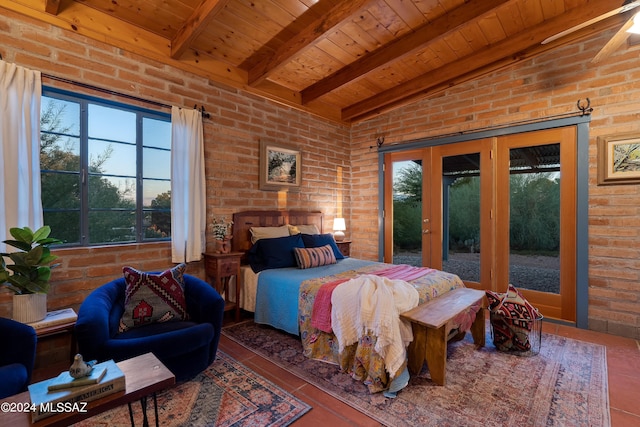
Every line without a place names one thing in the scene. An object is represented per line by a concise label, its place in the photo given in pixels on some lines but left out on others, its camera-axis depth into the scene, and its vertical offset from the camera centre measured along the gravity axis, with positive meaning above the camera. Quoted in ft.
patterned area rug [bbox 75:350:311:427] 5.87 -4.08
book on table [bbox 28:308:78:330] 6.89 -2.57
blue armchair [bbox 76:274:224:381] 5.92 -2.65
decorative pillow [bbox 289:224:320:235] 13.65 -0.82
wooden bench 7.04 -2.93
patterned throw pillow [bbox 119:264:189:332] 7.21 -2.17
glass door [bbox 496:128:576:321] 11.47 -0.27
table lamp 16.34 -0.83
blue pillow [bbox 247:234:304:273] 11.18 -1.61
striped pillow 11.28 -1.73
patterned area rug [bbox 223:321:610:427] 6.08 -4.16
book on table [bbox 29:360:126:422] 3.73 -2.39
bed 7.24 -2.38
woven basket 8.71 -3.64
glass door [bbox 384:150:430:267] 15.35 +0.18
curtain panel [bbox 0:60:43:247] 7.36 +1.64
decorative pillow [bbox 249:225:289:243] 12.39 -0.86
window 8.52 +1.32
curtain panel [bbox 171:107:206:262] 10.28 +0.92
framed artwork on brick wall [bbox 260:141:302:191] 13.33 +2.10
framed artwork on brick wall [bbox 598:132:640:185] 10.19 +1.80
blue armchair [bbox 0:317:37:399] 5.31 -2.57
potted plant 6.70 -1.39
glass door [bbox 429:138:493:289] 13.33 +0.06
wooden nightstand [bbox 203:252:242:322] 10.55 -2.05
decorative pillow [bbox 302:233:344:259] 12.71 -1.28
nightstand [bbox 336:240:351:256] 15.55 -1.83
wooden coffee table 3.69 -2.52
